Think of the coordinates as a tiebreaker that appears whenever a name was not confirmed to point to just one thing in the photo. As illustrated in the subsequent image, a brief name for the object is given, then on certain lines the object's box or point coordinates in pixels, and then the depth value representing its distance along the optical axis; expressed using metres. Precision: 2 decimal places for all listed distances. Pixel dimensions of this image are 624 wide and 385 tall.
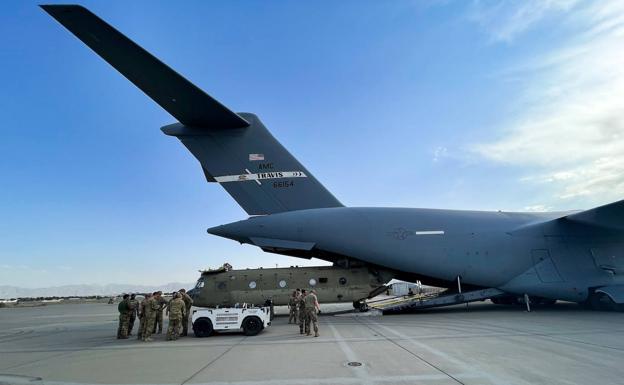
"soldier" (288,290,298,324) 13.53
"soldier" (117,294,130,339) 11.12
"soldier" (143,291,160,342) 10.65
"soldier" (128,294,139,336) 11.39
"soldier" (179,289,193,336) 11.16
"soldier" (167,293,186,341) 10.36
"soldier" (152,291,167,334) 11.50
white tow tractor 10.62
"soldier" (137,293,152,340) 10.79
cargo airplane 14.64
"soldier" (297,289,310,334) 10.45
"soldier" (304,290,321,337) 10.05
